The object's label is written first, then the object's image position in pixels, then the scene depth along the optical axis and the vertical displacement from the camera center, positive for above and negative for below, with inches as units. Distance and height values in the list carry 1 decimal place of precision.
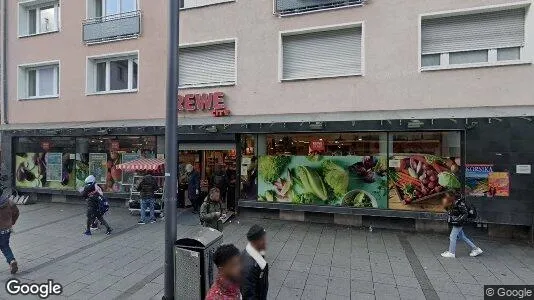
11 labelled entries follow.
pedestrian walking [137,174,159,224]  375.2 -56.5
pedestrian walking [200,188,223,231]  232.5 -46.8
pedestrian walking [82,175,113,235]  326.3 -59.0
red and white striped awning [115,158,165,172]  393.7 -24.0
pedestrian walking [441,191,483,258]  259.9 -56.8
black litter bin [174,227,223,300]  156.5 -58.5
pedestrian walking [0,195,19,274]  222.2 -58.4
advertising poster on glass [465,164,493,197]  305.0 -28.3
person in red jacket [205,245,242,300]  102.2 -41.1
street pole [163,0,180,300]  163.8 -1.7
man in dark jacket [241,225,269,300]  116.5 -44.1
